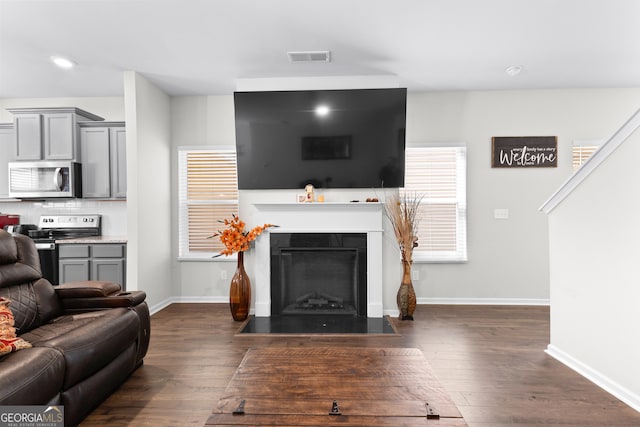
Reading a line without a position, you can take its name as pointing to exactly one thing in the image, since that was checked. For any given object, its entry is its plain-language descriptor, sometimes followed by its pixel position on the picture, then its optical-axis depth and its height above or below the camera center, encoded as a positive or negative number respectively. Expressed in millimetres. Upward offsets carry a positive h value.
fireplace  3873 -540
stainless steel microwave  4152 +409
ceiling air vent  3359 +1551
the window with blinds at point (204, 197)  4637 +203
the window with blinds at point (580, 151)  4352 +733
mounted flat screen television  3875 +831
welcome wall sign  4383 +739
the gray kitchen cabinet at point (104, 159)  4254 +666
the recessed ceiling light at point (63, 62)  3509 +1578
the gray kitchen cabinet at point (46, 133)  4164 +974
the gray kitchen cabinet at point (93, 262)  3865 -553
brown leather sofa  1588 -704
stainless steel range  4516 -162
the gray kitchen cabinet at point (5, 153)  4395 +776
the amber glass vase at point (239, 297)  3750 -933
